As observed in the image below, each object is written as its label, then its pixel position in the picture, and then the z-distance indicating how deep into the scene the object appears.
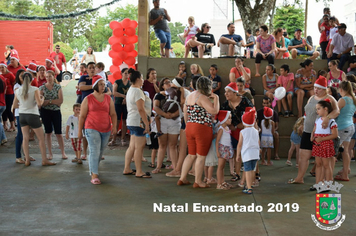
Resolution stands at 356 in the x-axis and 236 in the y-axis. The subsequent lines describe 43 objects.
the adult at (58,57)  17.30
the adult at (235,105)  7.43
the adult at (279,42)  12.26
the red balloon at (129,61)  12.54
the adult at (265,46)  11.63
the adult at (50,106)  9.36
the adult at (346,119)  8.04
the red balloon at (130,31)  12.54
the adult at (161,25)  12.51
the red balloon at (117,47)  12.44
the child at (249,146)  6.92
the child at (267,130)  9.53
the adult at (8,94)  11.81
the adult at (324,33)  12.88
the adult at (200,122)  7.13
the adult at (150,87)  10.82
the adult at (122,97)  11.04
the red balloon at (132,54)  12.55
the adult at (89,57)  17.87
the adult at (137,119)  7.81
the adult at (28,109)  8.75
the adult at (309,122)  7.47
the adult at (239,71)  11.00
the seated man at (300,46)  12.96
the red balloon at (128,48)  12.52
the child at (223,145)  7.33
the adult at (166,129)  8.43
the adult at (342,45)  11.67
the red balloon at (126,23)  12.52
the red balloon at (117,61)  12.48
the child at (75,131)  9.37
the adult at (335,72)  10.70
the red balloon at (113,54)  12.48
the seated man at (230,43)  12.48
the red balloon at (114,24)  12.54
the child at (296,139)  9.00
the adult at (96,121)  7.55
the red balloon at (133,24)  12.54
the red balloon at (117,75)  12.41
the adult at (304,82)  11.03
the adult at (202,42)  12.54
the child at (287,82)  10.99
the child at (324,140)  7.18
